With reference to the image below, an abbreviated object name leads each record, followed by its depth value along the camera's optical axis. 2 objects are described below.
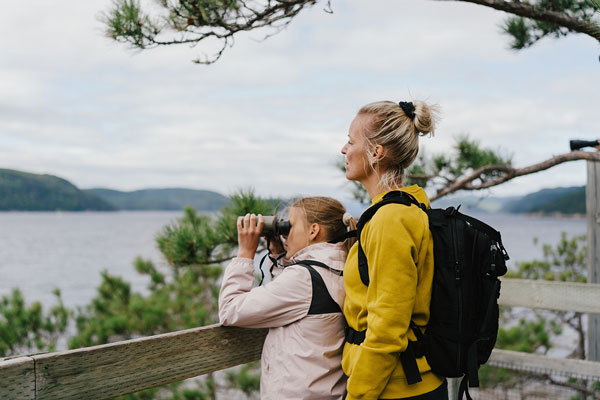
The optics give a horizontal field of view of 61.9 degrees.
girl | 1.44
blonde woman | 1.24
